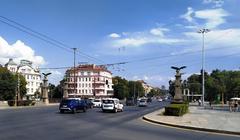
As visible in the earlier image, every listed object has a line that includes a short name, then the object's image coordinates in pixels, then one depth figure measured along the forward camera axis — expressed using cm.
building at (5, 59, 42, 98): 8809
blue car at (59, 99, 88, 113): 2179
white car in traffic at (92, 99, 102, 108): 3472
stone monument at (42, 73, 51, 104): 4186
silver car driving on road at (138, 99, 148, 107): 4096
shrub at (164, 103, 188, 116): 1849
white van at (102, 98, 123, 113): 2377
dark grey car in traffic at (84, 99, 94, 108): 2975
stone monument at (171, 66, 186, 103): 2543
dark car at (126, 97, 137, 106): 4310
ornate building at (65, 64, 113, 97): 8818
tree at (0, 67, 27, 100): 5769
